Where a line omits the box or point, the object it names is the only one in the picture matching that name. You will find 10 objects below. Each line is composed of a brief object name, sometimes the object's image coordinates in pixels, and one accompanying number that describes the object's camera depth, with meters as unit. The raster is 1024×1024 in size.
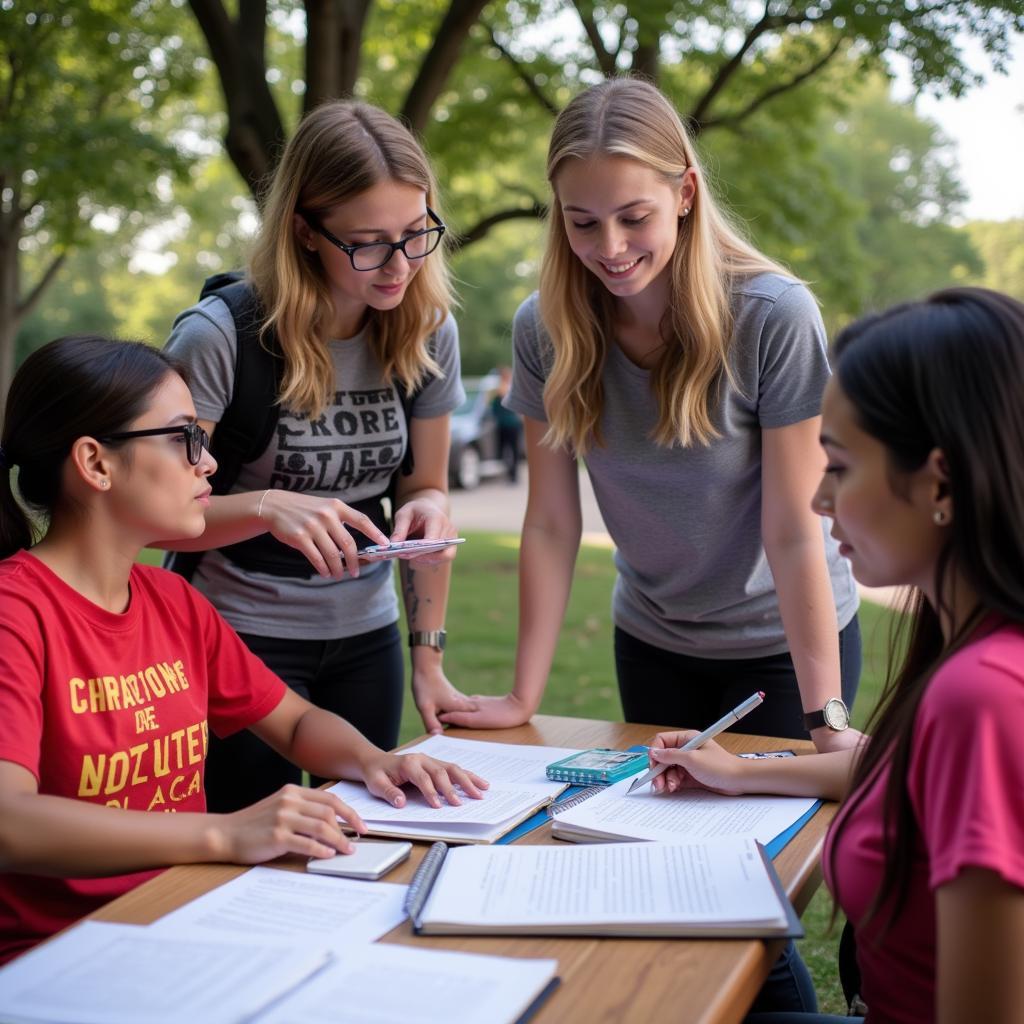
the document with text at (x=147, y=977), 1.41
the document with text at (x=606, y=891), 1.64
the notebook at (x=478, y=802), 2.05
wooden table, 1.45
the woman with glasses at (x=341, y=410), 2.65
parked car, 18.86
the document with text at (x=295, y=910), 1.64
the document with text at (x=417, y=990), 1.40
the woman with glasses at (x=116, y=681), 1.89
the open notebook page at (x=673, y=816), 2.02
